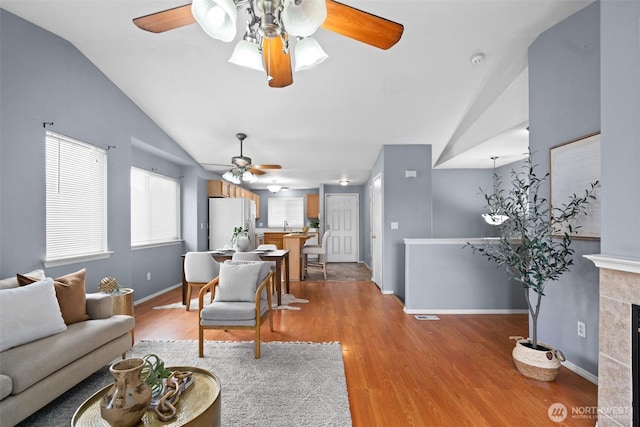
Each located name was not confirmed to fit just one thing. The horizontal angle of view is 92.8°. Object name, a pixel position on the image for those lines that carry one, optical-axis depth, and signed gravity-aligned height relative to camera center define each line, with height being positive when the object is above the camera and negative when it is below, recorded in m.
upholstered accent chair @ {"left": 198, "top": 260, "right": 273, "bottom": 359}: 2.72 -0.85
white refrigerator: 6.43 -0.15
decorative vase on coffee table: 1.23 -0.77
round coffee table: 1.30 -0.89
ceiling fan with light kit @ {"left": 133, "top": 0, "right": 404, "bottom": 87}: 1.33 +0.91
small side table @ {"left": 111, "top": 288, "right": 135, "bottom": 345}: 2.98 -0.88
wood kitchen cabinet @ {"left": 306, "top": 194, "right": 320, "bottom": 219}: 9.24 +0.23
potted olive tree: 2.33 -0.36
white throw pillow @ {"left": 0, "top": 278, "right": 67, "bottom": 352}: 1.90 -0.66
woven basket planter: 2.32 -1.16
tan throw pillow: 2.33 -0.64
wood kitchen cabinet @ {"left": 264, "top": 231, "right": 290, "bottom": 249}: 7.29 -0.60
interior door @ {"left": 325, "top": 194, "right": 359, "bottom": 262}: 8.85 -0.39
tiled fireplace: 1.59 -0.70
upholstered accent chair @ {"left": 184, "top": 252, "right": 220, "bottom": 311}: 4.03 -0.73
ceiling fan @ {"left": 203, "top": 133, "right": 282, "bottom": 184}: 4.34 +0.65
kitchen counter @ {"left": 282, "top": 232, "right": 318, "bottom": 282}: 6.12 -0.87
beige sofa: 1.70 -0.94
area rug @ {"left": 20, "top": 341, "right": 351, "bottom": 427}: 1.89 -1.27
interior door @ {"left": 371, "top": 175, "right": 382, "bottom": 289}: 5.45 -0.30
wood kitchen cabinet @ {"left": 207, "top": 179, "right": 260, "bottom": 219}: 6.42 +0.53
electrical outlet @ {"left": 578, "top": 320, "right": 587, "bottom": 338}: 2.41 -0.94
